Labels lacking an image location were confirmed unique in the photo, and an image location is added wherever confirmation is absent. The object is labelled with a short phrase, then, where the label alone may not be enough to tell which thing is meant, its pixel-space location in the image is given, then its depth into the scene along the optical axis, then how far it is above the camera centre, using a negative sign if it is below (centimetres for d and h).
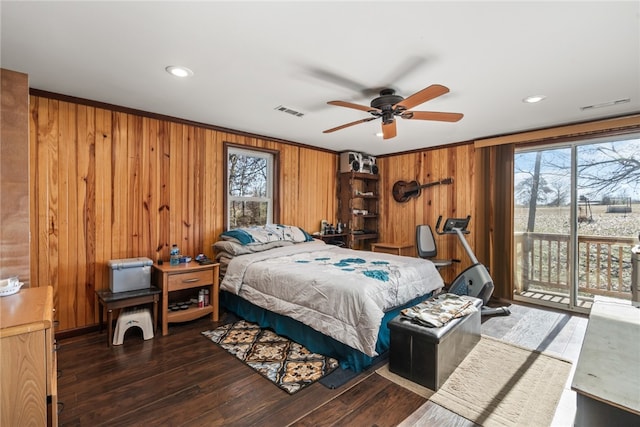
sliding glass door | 352 -11
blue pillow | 364 -29
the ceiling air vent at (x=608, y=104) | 286 +108
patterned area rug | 223 -124
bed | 233 -71
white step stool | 276 -105
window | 418 +39
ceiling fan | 243 +88
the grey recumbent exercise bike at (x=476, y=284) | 340 -86
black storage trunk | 210 -104
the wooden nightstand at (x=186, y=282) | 298 -74
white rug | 185 -127
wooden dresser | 121 -66
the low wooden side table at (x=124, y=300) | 268 -81
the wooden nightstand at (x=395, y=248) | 496 -63
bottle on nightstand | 326 -49
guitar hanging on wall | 513 +40
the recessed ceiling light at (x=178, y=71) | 226 +112
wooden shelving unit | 536 +11
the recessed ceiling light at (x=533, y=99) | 277 +108
